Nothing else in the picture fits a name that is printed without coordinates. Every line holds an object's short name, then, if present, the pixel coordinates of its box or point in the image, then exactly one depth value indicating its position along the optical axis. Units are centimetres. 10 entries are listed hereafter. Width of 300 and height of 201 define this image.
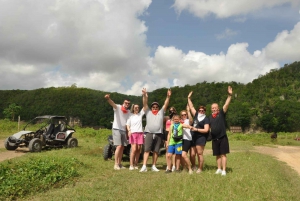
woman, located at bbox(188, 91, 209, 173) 664
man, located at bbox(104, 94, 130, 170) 730
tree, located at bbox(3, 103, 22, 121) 4225
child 675
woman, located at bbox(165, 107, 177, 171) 738
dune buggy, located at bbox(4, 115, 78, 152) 1190
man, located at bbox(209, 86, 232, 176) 654
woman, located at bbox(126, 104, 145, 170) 727
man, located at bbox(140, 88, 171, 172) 707
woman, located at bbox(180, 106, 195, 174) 674
